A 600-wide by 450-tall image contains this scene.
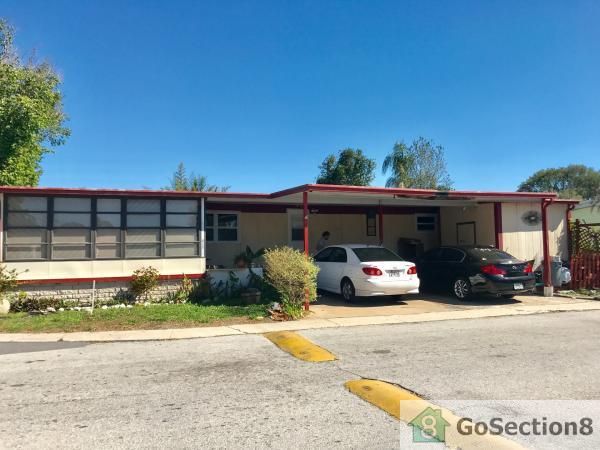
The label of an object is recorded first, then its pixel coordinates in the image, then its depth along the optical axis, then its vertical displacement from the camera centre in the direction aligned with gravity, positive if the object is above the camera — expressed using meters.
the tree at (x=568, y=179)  62.16 +9.19
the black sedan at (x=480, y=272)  12.33 -0.66
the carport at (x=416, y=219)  14.61 +1.06
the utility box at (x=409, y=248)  18.00 +0.01
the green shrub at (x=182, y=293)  12.41 -1.13
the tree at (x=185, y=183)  37.00 +5.41
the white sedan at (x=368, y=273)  11.77 -0.61
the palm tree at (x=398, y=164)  39.19 +7.13
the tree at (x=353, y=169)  37.78 +6.39
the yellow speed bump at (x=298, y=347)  6.98 -1.58
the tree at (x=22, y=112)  19.52 +5.89
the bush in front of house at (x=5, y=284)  10.81 -0.75
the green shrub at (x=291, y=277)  10.73 -0.63
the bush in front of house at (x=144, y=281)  11.98 -0.79
